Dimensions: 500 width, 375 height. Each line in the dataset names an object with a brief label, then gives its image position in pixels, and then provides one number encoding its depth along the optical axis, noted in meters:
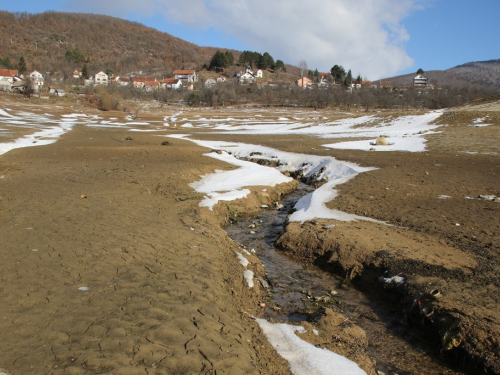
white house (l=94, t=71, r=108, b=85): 149.00
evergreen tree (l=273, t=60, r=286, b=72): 186.12
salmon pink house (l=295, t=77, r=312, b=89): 131.20
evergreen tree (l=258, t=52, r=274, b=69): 178.25
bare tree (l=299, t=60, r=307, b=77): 173.57
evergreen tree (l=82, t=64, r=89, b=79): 142.00
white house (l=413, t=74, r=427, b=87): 147.62
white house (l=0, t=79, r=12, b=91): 92.69
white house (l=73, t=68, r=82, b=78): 156.23
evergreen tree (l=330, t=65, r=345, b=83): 140.88
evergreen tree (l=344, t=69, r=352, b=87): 121.59
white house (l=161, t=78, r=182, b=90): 140.99
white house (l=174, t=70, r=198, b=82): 156.59
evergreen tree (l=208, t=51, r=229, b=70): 168.75
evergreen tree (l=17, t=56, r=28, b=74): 130.07
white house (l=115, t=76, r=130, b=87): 154.65
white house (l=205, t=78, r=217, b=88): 132.00
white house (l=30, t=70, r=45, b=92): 128.05
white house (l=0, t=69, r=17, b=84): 110.69
